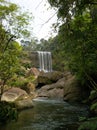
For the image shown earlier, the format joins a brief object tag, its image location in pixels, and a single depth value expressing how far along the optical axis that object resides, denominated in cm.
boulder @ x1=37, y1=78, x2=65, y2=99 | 1352
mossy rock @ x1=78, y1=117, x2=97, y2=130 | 305
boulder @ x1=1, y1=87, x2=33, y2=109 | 920
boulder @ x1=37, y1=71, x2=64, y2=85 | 1600
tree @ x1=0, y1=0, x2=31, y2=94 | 645
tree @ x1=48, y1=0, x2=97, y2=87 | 286
